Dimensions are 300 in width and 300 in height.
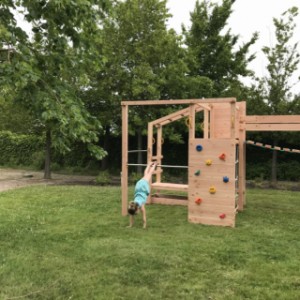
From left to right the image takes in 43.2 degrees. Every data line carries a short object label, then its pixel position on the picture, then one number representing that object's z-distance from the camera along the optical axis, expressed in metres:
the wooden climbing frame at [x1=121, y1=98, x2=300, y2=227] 7.61
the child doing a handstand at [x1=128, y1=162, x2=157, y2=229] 7.07
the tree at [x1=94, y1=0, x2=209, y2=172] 14.99
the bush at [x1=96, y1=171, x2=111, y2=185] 15.62
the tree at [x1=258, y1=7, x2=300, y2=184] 14.53
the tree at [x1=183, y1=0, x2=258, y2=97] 18.03
